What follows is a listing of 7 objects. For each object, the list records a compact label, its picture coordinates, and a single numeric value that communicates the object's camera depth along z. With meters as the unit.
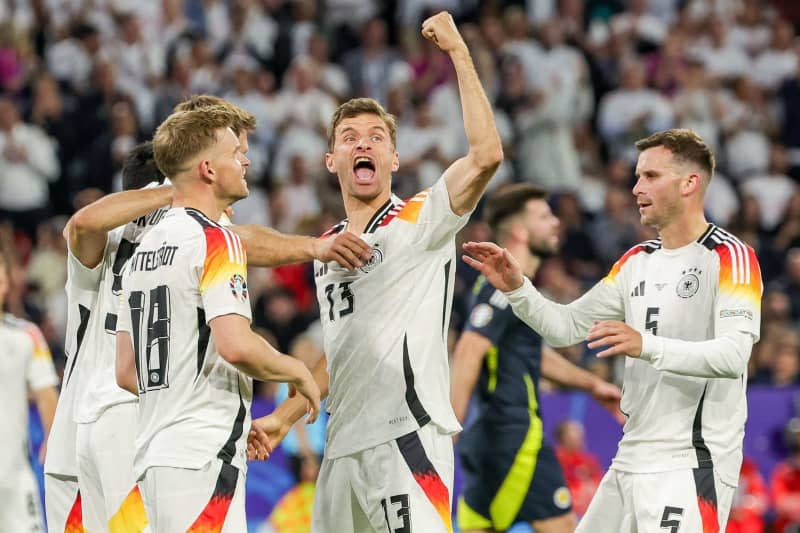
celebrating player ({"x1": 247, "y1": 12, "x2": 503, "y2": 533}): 12.73
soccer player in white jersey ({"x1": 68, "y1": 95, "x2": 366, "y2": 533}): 13.48
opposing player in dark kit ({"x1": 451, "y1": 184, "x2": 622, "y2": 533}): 17.56
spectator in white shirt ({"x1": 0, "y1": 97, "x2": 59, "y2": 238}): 30.72
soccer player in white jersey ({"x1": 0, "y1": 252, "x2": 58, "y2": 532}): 18.23
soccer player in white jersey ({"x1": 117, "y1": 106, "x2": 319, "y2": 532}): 11.56
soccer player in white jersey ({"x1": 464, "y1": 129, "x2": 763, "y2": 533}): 13.09
